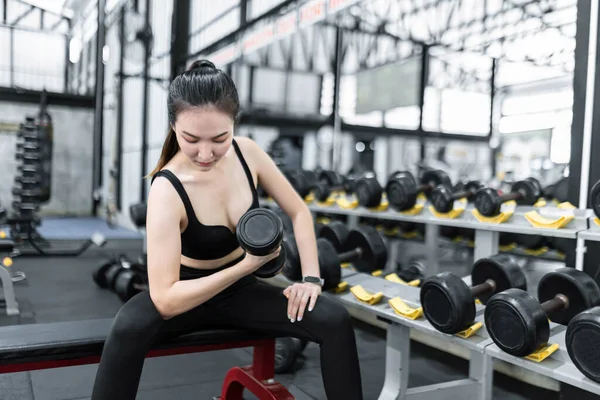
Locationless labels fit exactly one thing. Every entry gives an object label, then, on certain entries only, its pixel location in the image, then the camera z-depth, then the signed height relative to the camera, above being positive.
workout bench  1.17 -0.41
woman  1.12 -0.20
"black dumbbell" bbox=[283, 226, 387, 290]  1.94 -0.31
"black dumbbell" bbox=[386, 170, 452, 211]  2.38 -0.05
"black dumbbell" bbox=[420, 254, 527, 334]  1.39 -0.33
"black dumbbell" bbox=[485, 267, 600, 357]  1.22 -0.32
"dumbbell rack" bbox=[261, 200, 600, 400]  1.25 -0.42
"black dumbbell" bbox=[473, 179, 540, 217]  1.95 -0.06
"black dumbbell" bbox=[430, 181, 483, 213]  2.17 -0.08
